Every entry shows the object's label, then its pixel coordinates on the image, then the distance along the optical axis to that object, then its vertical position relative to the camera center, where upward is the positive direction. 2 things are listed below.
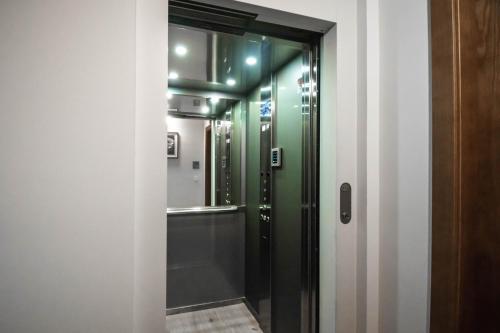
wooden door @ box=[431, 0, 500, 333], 0.72 +0.01
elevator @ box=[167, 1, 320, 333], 1.13 +0.01
